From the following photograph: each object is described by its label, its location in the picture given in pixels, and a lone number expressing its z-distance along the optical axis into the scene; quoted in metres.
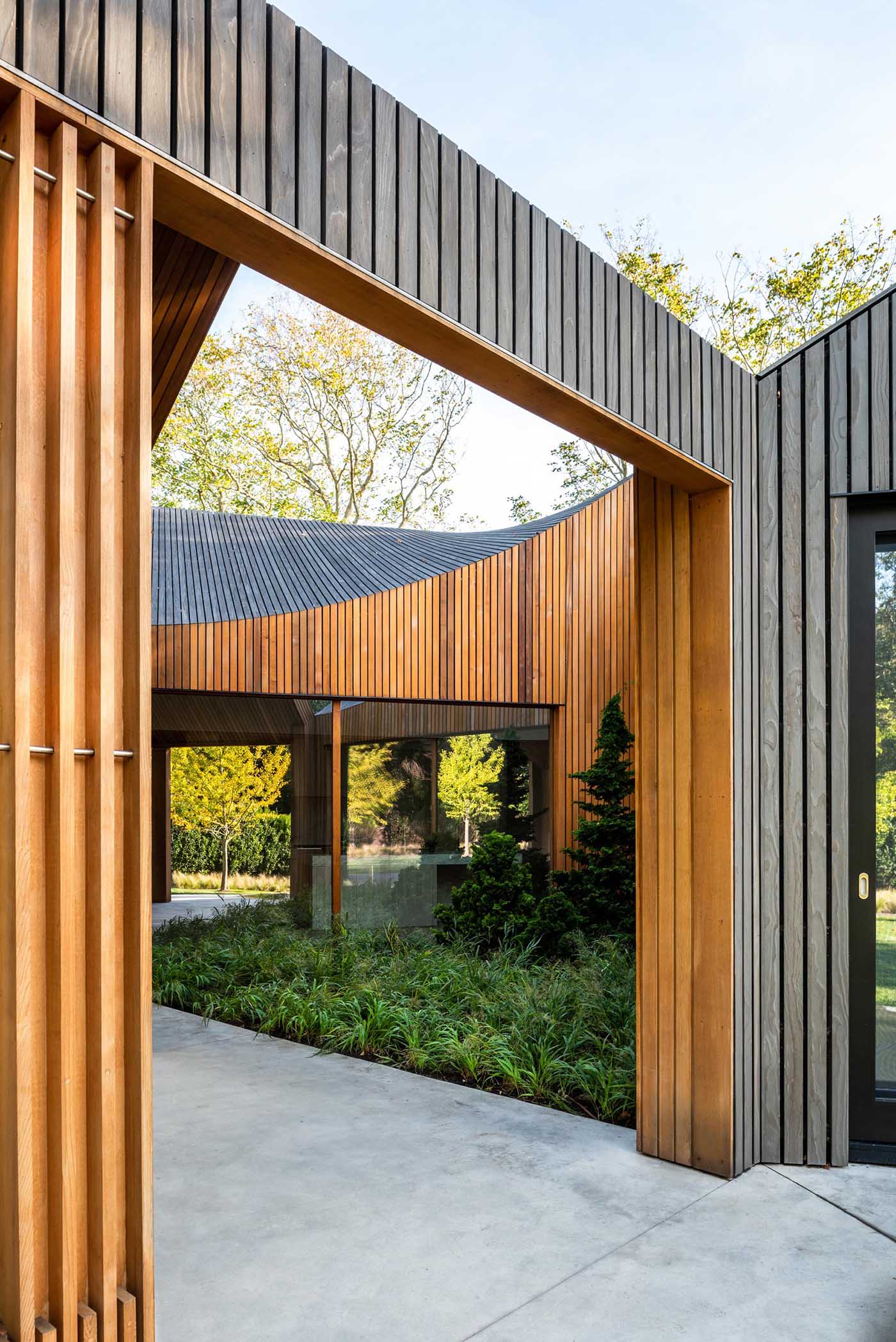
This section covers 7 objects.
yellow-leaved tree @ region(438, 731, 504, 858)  9.70
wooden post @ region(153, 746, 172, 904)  9.05
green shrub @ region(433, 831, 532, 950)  8.66
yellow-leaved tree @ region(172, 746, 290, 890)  9.14
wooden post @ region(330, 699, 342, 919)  9.09
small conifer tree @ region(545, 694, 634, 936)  8.57
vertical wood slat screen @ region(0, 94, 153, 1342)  1.89
